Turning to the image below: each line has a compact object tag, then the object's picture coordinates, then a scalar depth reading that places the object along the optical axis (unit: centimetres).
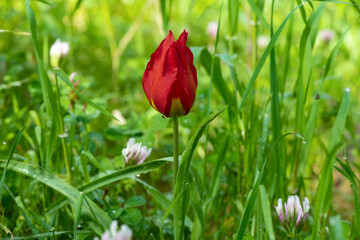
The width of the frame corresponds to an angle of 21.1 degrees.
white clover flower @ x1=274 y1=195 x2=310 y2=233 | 67
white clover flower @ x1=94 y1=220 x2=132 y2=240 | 56
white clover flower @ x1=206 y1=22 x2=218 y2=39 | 137
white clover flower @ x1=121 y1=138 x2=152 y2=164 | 70
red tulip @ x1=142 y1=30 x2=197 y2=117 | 62
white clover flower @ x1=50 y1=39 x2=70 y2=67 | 84
